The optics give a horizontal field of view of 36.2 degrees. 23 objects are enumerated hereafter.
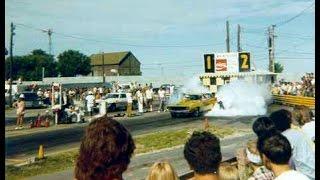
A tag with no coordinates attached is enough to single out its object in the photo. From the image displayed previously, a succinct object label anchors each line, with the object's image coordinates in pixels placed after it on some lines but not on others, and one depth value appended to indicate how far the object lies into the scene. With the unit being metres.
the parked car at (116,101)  37.56
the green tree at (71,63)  125.00
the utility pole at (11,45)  48.67
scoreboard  38.81
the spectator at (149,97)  37.03
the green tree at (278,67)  145.88
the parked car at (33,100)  45.38
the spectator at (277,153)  4.56
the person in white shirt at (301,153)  5.97
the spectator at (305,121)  6.98
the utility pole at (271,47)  54.54
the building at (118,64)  138.75
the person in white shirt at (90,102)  31.23
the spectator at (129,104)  32.16
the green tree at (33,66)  123.25
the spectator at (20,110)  25.70
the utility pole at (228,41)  52.45
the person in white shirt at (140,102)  35.59
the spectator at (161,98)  36.94
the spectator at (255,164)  5.59
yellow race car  30.86
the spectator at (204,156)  4.19
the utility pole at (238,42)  52.59
